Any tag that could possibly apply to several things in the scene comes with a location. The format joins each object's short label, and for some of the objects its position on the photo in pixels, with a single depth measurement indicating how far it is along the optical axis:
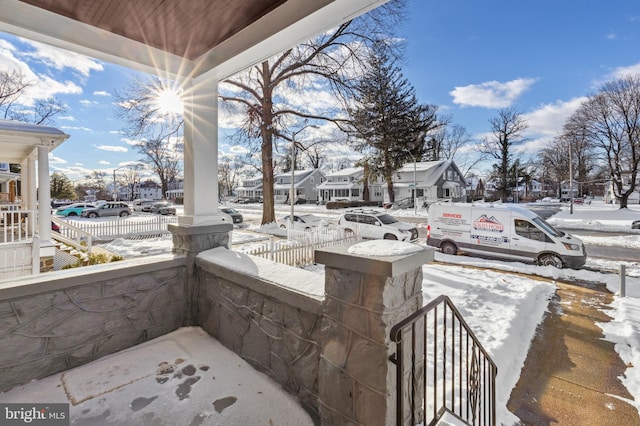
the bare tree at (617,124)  22.50
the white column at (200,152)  3.24
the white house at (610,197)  38.47
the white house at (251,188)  49.12
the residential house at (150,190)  72.60
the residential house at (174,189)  56.54
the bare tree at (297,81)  9.98
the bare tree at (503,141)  34.47
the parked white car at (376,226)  11.23
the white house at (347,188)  38.06
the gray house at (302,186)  42.59
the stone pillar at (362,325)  1.42
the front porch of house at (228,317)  1.49
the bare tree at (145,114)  11.40
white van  7.72
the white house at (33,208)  5.84
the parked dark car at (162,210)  26.67
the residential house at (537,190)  54.72
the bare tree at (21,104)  18.39
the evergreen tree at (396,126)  26.05
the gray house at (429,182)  32.53
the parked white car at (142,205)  31.80
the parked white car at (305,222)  13.62
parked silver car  23.59
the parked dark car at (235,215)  18.77
